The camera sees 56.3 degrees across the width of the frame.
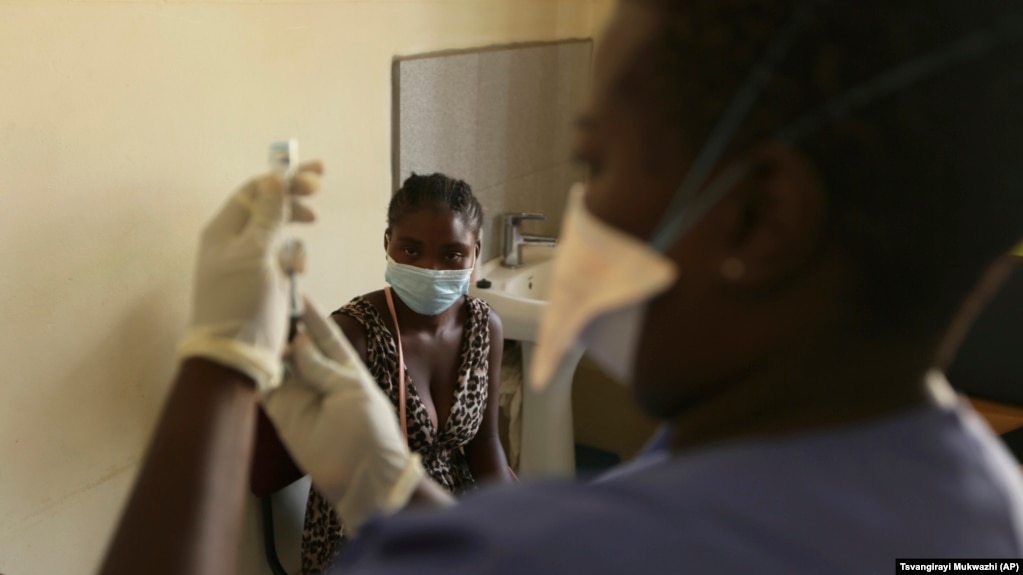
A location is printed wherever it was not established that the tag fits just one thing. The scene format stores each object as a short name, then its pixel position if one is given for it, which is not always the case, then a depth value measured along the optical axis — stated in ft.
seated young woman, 5.72
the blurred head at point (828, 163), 1.64
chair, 5.59
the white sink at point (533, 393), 7.28
